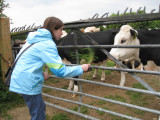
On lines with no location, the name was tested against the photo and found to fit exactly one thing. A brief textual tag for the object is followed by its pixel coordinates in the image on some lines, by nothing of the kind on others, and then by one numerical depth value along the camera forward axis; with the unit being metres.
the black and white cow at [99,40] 4.99
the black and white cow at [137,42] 3.76
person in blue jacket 1.82
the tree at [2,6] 4.23
